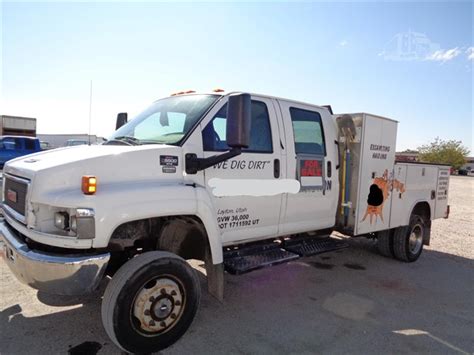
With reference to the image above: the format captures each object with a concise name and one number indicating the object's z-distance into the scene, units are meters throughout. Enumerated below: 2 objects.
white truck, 2.85
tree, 63.55
